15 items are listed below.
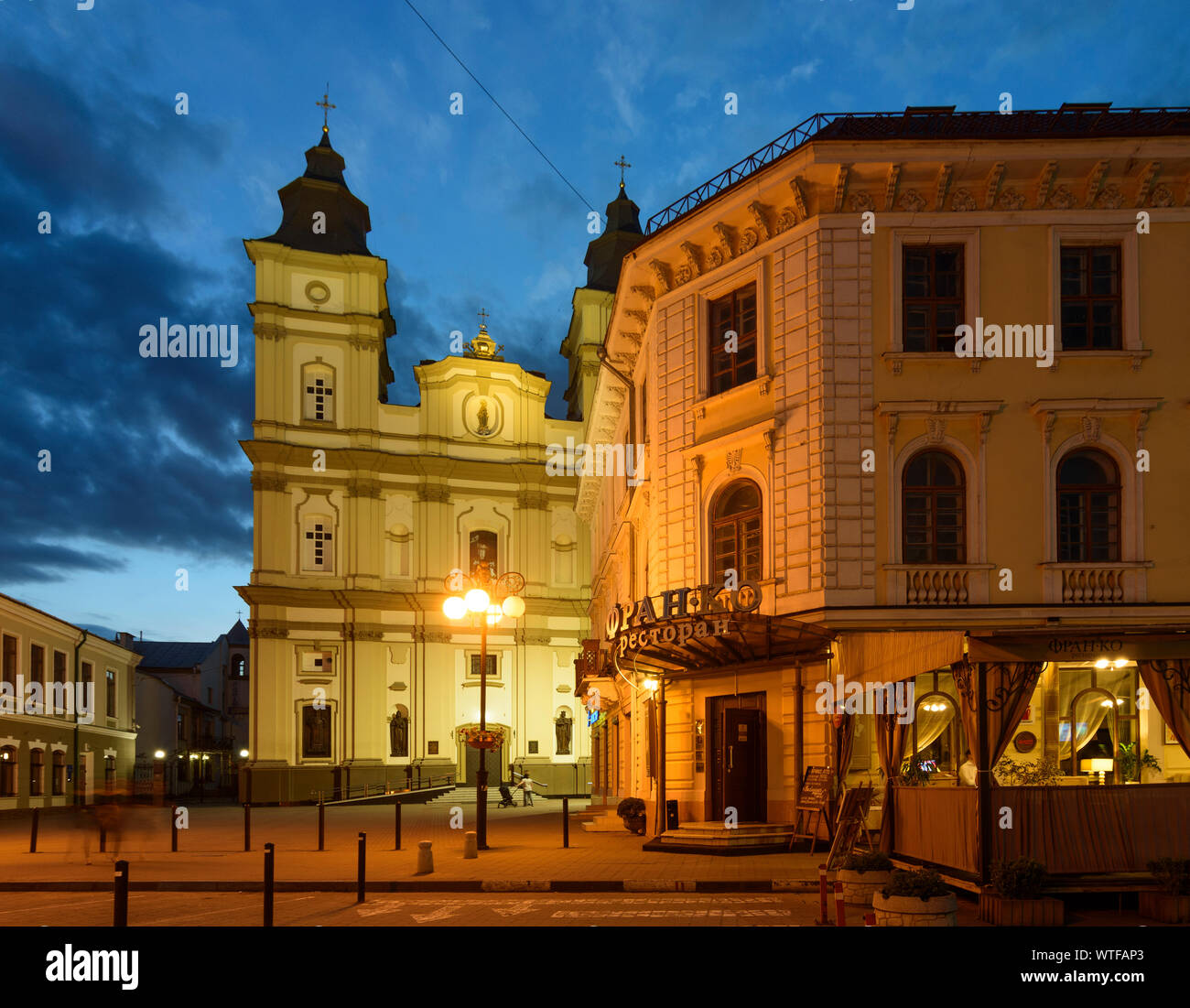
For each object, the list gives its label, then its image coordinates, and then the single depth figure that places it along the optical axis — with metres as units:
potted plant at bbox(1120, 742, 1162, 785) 18.11
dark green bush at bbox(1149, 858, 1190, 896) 11.02
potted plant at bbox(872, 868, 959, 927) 10.05
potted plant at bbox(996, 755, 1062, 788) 14.47
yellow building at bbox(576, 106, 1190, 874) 19.09
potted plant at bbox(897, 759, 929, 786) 15.74
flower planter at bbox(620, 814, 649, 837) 23.50
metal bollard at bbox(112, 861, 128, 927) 8.28
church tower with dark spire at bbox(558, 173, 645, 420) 58.56
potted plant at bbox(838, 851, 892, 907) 12.25
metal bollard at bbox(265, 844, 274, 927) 10.94
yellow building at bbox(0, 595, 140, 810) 43.53
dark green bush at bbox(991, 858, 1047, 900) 11.00
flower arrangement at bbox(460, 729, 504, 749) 21.41
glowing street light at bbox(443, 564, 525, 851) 20.72
